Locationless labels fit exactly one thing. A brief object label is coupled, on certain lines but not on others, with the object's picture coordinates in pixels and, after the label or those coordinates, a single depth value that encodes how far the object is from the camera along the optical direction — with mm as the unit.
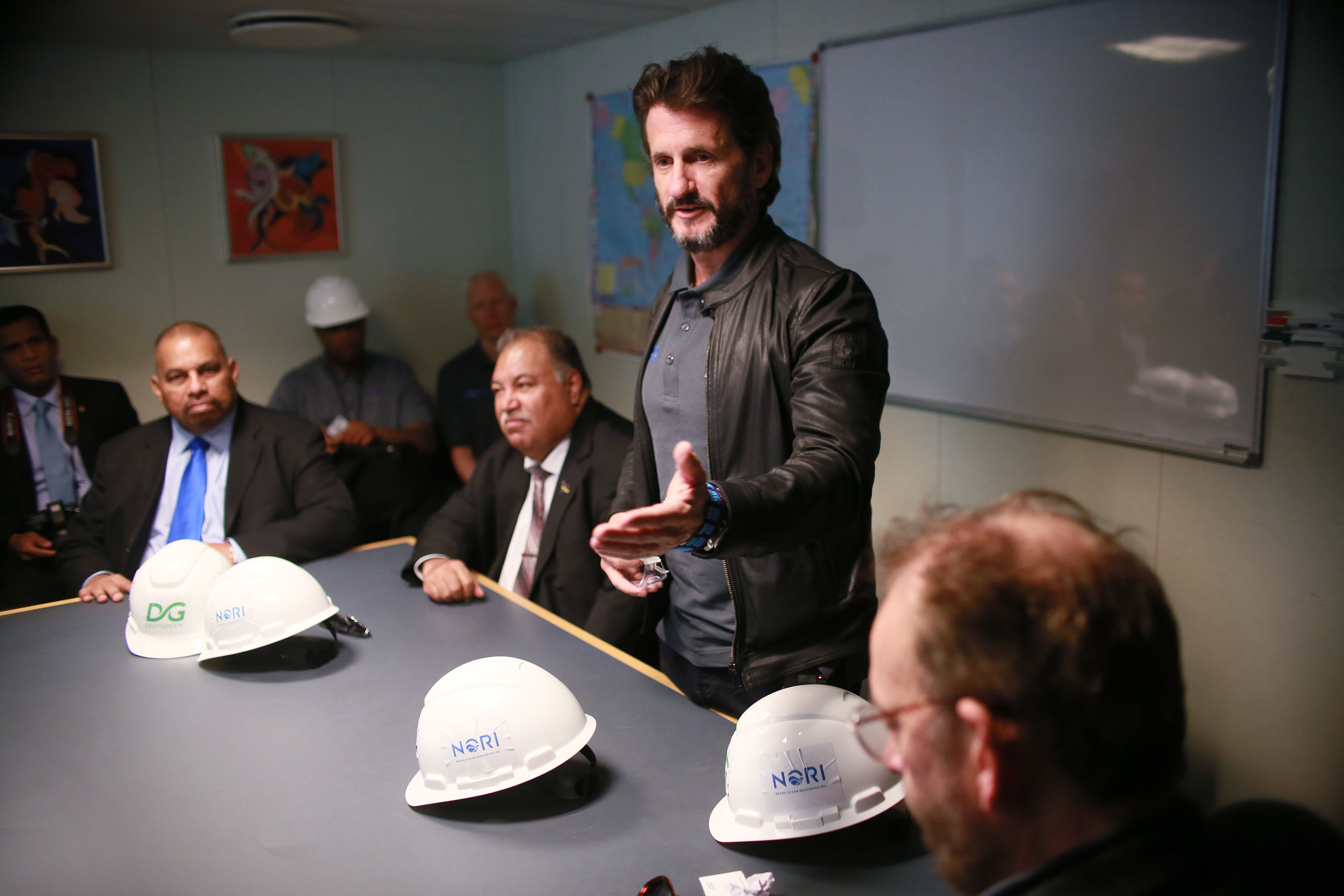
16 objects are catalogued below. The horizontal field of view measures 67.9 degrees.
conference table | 1322
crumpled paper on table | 1229
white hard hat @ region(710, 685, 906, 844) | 1299
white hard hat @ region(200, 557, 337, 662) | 1994
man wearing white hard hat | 4652
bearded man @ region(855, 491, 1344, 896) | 754
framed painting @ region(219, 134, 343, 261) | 4746
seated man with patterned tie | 2594
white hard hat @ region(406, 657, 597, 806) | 1456
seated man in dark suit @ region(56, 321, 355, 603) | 2904
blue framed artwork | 4223
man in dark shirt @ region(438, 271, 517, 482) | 4848
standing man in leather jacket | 1547
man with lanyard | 3801
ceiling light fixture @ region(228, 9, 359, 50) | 3684
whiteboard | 2291
